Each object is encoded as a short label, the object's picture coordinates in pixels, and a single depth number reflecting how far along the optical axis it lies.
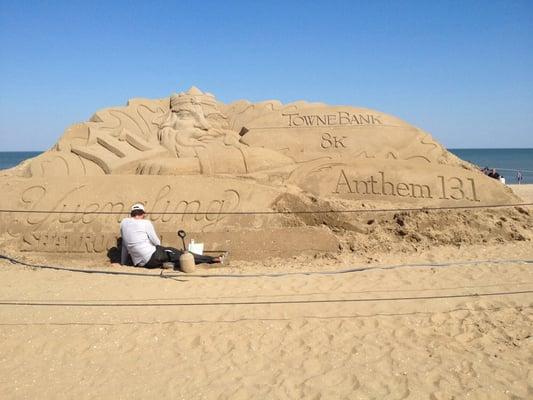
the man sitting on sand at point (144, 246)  4.91
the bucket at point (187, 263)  4.76
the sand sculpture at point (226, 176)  5.73
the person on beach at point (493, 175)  11.16
